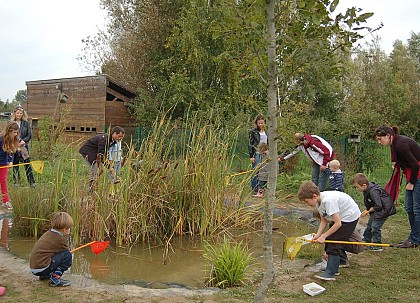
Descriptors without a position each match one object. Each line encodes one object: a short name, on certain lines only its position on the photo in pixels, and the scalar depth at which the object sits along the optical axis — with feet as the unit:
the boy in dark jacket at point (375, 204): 17.26
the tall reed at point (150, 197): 17.54
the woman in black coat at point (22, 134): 27.22
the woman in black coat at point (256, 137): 26.61
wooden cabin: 53.11
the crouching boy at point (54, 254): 12.79
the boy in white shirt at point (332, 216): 13.60
